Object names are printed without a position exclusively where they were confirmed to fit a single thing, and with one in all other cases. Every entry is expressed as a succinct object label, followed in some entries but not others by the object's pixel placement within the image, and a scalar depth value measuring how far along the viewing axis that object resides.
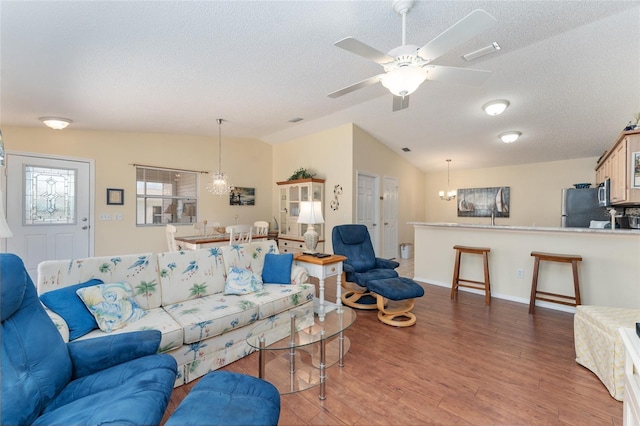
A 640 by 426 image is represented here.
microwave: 4.17
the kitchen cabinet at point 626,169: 3.32
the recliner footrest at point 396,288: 2.85
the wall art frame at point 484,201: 6.84
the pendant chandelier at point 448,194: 7.21
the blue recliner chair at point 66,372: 1.09
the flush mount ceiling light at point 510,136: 4.69
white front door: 3.77
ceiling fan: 1.55
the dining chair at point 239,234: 4.09
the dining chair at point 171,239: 4.21
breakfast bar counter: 3.06
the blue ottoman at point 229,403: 1.10
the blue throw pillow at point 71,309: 1.71
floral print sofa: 1.93
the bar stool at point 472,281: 3.65
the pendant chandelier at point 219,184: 4.57
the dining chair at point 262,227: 5.12
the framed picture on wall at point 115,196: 4.48
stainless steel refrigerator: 4.98
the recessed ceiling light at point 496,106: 3.75
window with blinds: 4.84
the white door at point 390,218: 6.28
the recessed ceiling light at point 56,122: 3.44
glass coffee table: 1.82
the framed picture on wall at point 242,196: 5.86
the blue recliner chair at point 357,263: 3.40
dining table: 3.94
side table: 2.91
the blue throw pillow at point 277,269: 2.91
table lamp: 3.09
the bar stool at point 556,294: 3.09
